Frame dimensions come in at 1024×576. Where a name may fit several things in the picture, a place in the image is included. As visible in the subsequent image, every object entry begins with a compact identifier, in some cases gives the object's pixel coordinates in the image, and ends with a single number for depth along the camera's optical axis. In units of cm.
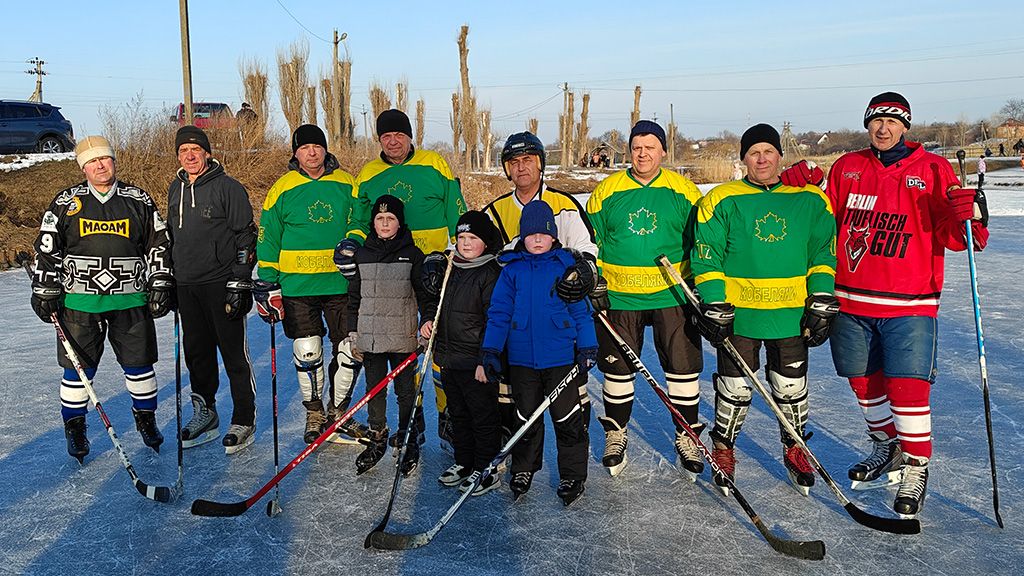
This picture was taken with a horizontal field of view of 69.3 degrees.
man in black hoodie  398
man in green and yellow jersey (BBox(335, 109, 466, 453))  402
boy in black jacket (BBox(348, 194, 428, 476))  364
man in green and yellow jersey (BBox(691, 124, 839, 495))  331
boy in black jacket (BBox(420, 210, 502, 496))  337
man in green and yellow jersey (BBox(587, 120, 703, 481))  354
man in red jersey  324
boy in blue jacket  322
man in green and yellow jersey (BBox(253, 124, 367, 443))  396
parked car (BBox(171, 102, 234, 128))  1646
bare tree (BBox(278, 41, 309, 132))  2369
